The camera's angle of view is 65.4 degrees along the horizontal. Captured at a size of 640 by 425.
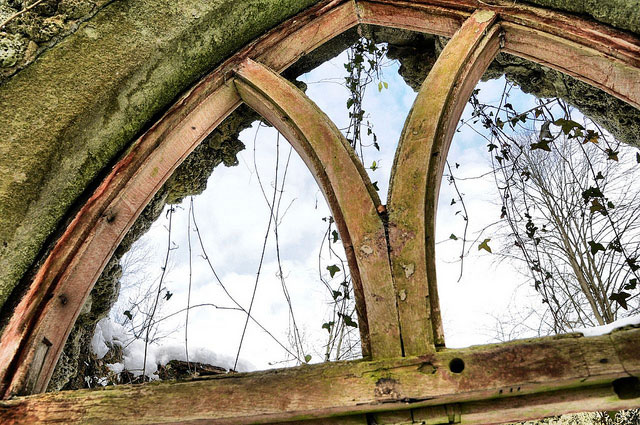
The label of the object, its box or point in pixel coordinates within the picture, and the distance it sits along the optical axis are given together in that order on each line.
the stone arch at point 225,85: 1.26
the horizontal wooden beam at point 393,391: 0.90
